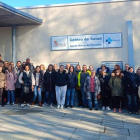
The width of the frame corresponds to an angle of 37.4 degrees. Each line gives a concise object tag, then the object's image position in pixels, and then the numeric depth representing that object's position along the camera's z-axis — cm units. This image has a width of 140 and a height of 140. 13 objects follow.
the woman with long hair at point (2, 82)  998
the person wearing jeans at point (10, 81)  1015
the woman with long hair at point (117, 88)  910
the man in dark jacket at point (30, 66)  1057
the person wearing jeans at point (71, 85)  984
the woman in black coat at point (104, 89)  947
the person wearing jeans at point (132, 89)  870
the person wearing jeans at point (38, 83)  1020
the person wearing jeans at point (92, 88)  935
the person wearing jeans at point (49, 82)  1006
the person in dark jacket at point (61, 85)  962
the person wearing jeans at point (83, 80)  1000
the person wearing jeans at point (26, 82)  989
